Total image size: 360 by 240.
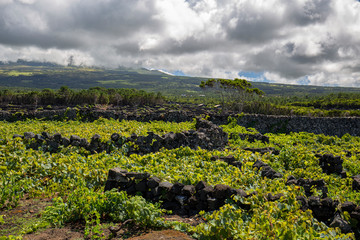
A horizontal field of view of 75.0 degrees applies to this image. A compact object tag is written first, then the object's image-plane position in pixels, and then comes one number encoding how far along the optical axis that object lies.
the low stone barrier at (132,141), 13.23
